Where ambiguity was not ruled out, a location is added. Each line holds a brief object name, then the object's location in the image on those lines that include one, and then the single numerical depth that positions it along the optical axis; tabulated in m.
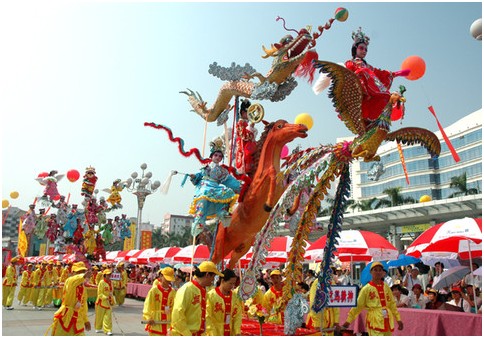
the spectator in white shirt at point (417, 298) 8.08
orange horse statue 7.29
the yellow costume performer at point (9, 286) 13.79
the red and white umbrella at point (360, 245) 9.64
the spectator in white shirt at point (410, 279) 10.12
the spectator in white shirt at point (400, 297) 8.17
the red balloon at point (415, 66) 6.45
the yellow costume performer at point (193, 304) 4.03
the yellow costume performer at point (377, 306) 5.66
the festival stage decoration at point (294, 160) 6.05
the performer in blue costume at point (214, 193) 7.85
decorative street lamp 23.05
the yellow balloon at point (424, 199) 27.34
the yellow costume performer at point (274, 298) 6.93
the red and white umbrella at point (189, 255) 13.07
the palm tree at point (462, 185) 34.78
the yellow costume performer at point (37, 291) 14.52
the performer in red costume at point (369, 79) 6.20
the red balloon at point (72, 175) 19.48
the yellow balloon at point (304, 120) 8.35
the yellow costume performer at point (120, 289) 15.73
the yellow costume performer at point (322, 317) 6.31
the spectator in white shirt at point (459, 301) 7.32
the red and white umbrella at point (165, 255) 18.09
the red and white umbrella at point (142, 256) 20.05
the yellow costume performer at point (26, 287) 14.70
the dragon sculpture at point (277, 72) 7.20
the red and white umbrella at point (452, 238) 6.96
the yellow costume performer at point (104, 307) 9.29
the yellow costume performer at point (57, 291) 14.71
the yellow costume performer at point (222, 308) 4.46
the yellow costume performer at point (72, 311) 5.76
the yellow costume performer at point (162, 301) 5.62
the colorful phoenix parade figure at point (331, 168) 5.95
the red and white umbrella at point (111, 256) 25.83
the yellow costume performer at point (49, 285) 14.63
